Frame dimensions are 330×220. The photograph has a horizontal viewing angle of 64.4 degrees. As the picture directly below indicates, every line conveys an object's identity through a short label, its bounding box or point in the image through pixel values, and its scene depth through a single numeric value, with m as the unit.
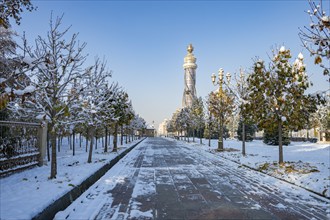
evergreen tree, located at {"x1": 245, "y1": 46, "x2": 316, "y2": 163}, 14.05
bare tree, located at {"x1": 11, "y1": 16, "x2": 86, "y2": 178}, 9.70
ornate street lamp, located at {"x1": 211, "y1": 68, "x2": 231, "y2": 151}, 26.25
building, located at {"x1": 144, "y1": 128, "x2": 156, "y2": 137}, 144.90
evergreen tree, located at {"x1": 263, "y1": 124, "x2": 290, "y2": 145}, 37.49
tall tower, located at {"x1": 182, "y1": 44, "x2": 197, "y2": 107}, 189.79
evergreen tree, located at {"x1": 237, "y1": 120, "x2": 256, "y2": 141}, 51.01
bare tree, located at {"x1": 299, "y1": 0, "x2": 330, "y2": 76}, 5.16
